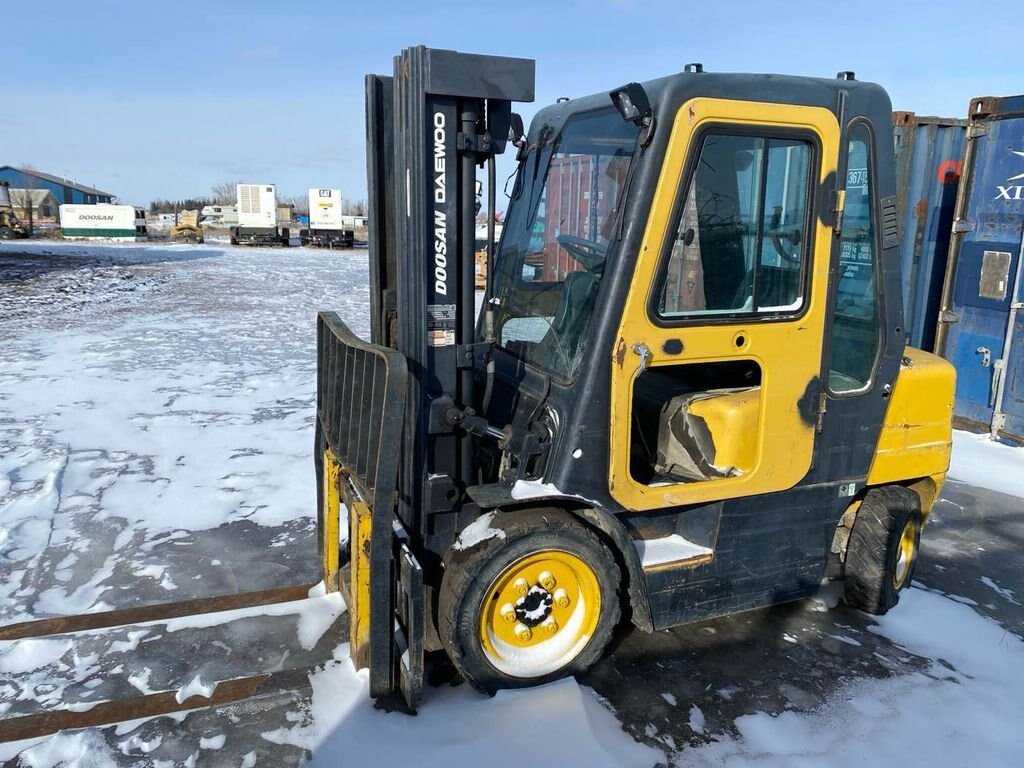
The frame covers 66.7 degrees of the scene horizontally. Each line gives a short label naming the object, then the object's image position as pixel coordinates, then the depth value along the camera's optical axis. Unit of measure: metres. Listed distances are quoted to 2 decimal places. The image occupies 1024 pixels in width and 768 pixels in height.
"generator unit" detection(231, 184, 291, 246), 44.16
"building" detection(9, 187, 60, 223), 66.31
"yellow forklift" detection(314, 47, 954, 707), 3.18
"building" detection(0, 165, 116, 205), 81.62
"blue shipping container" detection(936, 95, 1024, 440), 7.57
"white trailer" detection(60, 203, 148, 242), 46.88
